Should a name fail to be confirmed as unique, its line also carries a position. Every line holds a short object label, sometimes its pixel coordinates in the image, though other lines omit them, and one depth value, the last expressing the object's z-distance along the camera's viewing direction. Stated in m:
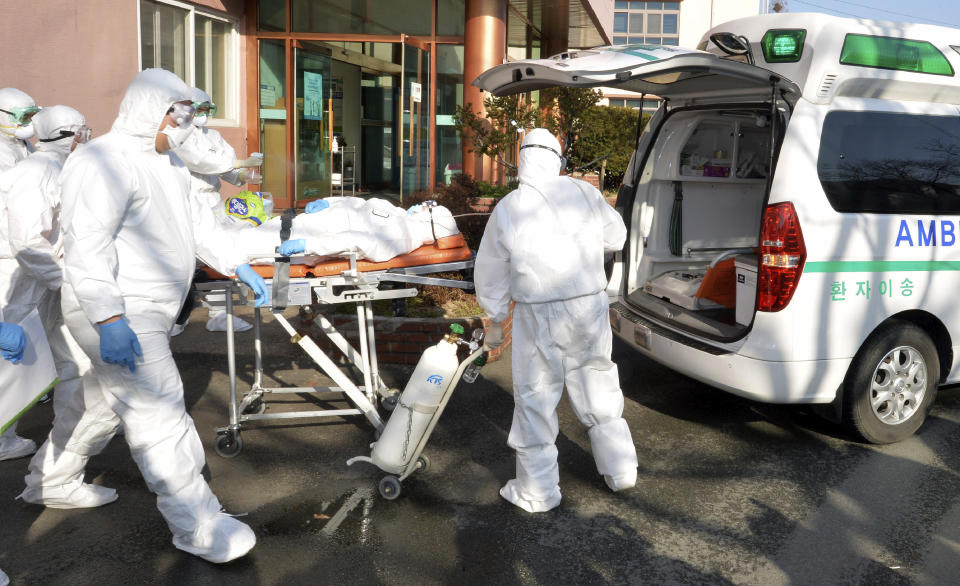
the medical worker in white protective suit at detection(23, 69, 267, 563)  3.40
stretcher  4.48
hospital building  12.07
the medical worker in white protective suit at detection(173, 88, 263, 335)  5.73
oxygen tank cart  4.28
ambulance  4.49
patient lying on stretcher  4.61
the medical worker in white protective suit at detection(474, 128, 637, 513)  4.04
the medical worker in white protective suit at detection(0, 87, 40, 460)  4.82
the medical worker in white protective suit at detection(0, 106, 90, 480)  4.27
